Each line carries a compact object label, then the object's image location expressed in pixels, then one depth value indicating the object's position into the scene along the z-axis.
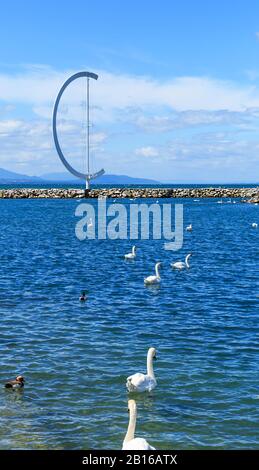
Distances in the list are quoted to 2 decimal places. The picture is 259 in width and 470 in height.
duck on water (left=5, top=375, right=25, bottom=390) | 16.47
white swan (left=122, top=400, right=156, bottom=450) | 11.59
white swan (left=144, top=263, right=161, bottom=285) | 32.28
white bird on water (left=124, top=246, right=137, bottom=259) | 43.56
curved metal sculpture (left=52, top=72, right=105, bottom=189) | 88.32
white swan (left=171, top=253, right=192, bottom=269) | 38.34
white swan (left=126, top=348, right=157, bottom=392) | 16.34
